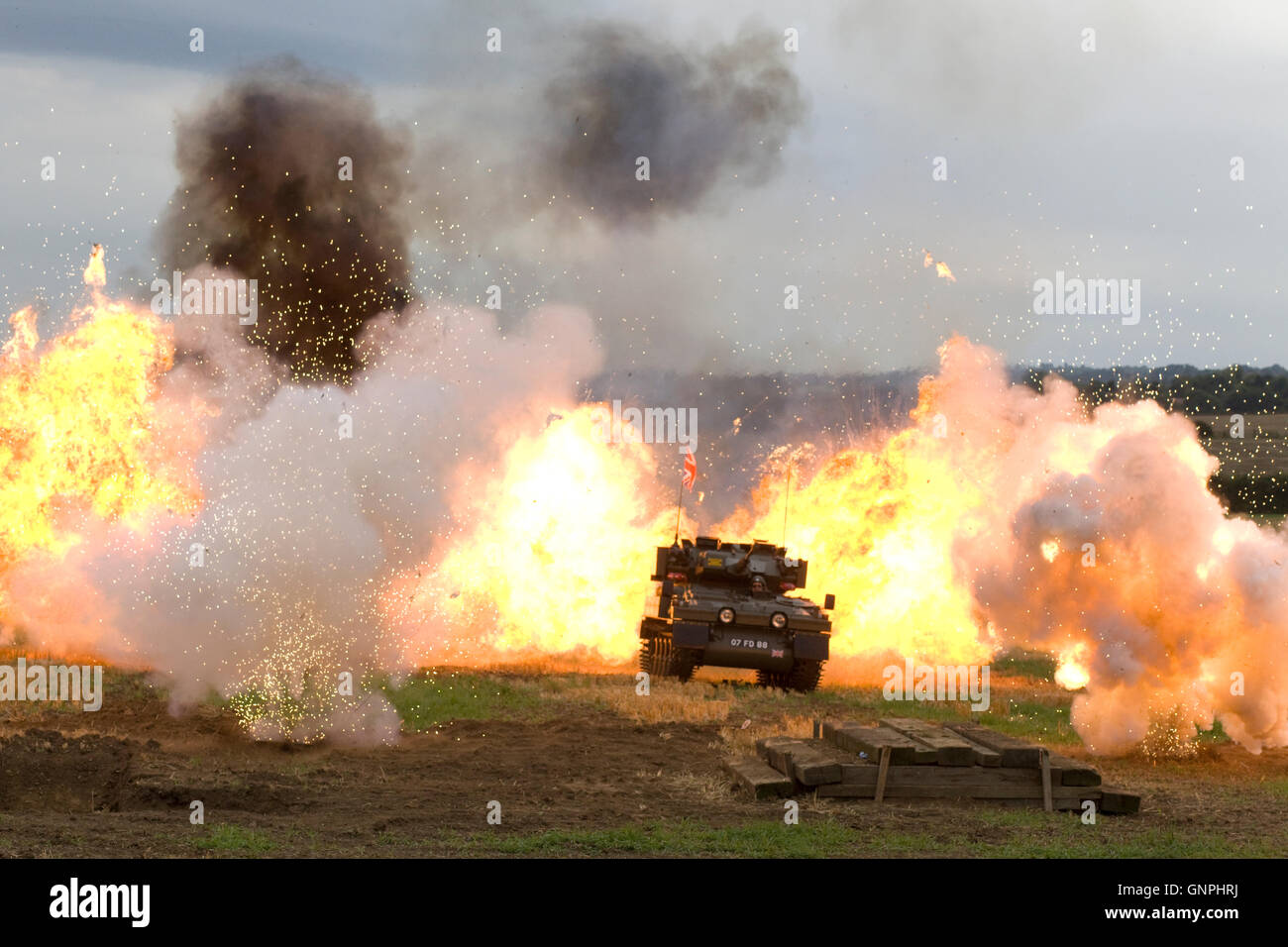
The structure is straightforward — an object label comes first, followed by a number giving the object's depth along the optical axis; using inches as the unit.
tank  1120.8
